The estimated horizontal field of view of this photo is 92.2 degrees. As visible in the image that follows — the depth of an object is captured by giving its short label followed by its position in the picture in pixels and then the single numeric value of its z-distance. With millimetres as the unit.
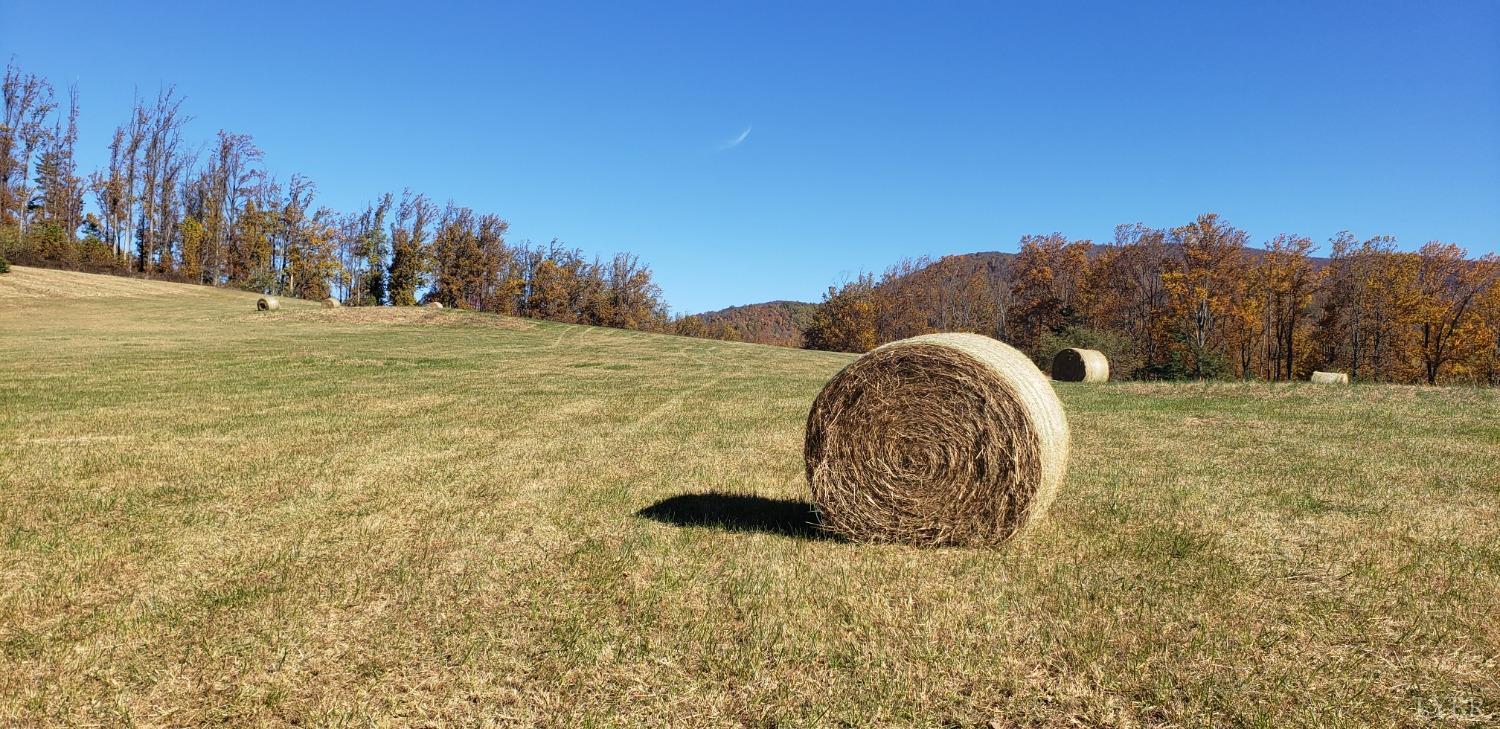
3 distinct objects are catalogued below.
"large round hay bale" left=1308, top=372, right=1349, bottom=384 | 21891
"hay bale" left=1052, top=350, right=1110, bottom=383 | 25703
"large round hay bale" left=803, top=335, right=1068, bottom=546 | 6242
